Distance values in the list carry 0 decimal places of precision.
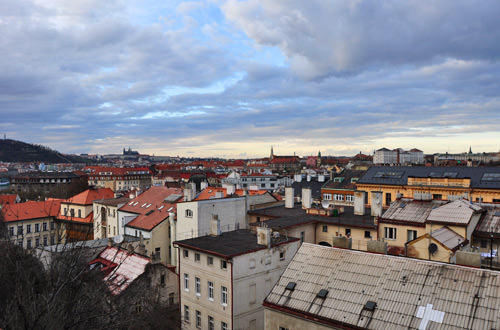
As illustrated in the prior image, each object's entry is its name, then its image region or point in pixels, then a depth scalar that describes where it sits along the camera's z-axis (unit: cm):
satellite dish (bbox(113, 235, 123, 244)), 4126
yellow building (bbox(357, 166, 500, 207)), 4709
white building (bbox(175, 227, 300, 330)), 2588
